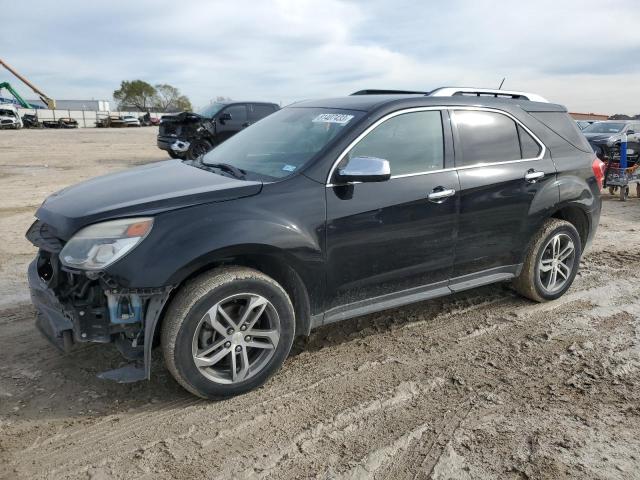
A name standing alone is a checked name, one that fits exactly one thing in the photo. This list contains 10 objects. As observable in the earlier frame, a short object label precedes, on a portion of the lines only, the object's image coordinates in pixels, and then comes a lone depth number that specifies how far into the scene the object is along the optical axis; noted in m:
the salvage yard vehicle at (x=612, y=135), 11.16
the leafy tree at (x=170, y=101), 93.12
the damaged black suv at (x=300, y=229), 2.84
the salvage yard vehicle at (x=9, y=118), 38.84
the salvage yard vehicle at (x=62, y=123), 47.22
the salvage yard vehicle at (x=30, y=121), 45.44
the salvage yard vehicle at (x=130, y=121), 55.50
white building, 83.94
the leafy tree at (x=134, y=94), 89.56
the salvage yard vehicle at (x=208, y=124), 14.59
